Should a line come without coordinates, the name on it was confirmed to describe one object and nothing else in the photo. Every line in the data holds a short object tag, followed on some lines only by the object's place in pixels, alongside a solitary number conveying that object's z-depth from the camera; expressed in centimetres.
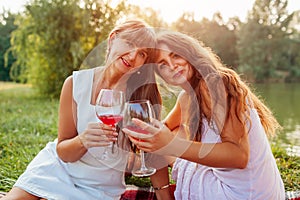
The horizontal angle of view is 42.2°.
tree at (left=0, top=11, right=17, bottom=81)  1912
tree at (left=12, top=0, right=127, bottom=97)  916
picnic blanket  246
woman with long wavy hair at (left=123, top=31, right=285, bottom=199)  166
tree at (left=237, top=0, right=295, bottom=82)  2166
